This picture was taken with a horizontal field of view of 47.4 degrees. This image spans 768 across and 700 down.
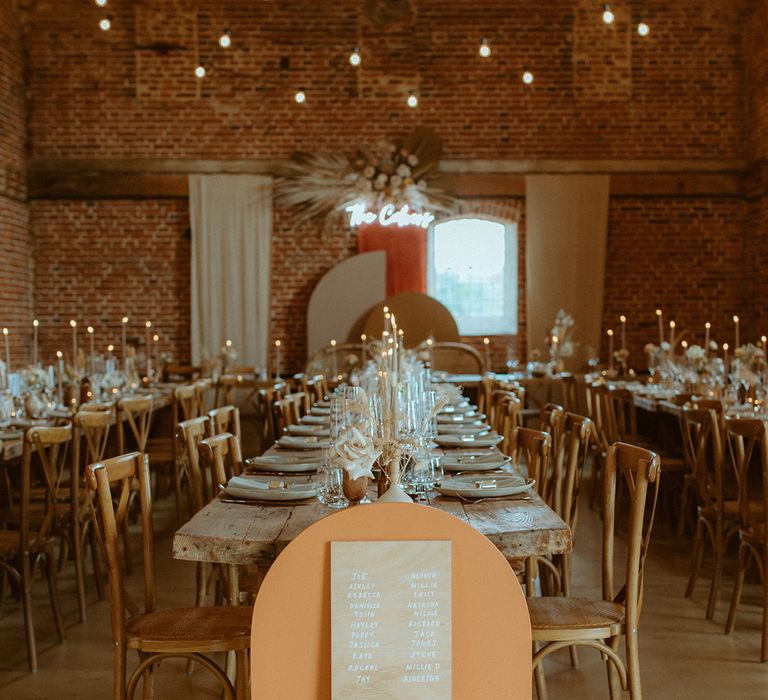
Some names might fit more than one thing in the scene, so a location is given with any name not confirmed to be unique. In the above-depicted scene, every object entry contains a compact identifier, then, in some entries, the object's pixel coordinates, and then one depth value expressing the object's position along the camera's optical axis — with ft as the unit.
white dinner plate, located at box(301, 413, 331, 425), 17.02
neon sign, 33.55
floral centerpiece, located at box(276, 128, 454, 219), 33.55
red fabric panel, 34.17
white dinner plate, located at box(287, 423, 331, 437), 15.11
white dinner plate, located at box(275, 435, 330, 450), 13.32
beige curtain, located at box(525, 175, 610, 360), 34.06
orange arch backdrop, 6.72
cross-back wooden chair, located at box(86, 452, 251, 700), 8.32
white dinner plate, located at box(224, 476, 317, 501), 9.34
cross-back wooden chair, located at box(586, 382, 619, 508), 20.34
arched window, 34.96
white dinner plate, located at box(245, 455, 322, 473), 11.15
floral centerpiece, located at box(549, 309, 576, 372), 31.60
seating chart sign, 6.70
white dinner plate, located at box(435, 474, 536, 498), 9.41
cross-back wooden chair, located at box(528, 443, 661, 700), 8.57
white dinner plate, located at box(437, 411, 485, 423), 17.15
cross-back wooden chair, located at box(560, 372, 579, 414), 24.69
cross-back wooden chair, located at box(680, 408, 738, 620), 13.84
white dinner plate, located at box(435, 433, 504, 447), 13.28
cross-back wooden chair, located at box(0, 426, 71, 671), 12.25
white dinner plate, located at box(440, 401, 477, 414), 19.07
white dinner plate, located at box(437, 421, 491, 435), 14.99
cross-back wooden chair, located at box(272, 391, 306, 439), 16.98
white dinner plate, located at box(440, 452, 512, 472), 11.09
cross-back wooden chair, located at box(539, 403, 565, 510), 12.29
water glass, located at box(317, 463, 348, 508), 9.21
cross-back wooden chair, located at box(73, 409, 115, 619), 14.10
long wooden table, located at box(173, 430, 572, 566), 7.82
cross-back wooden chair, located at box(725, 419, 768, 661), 12.10
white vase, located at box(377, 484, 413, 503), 8.25
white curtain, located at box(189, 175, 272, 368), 34.17
